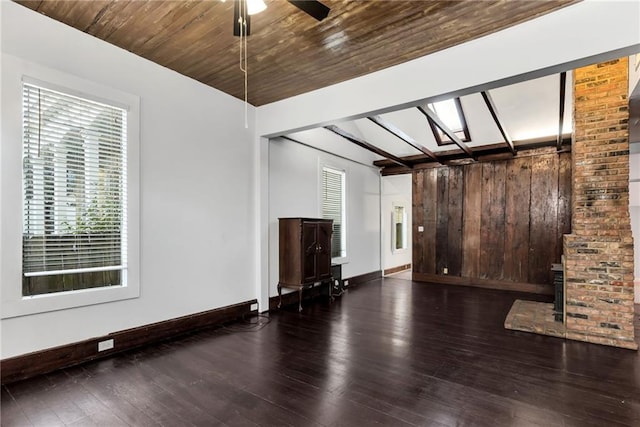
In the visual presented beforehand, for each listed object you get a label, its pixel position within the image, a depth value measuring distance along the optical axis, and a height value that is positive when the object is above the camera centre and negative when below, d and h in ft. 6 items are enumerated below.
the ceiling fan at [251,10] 6.71 +4.51
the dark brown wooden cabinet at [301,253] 16.44 -2.02
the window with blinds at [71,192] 9.18 +0.79
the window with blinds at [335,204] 21.38 +0.75
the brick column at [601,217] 11.62 -0.19
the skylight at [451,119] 19.74 +6.20
